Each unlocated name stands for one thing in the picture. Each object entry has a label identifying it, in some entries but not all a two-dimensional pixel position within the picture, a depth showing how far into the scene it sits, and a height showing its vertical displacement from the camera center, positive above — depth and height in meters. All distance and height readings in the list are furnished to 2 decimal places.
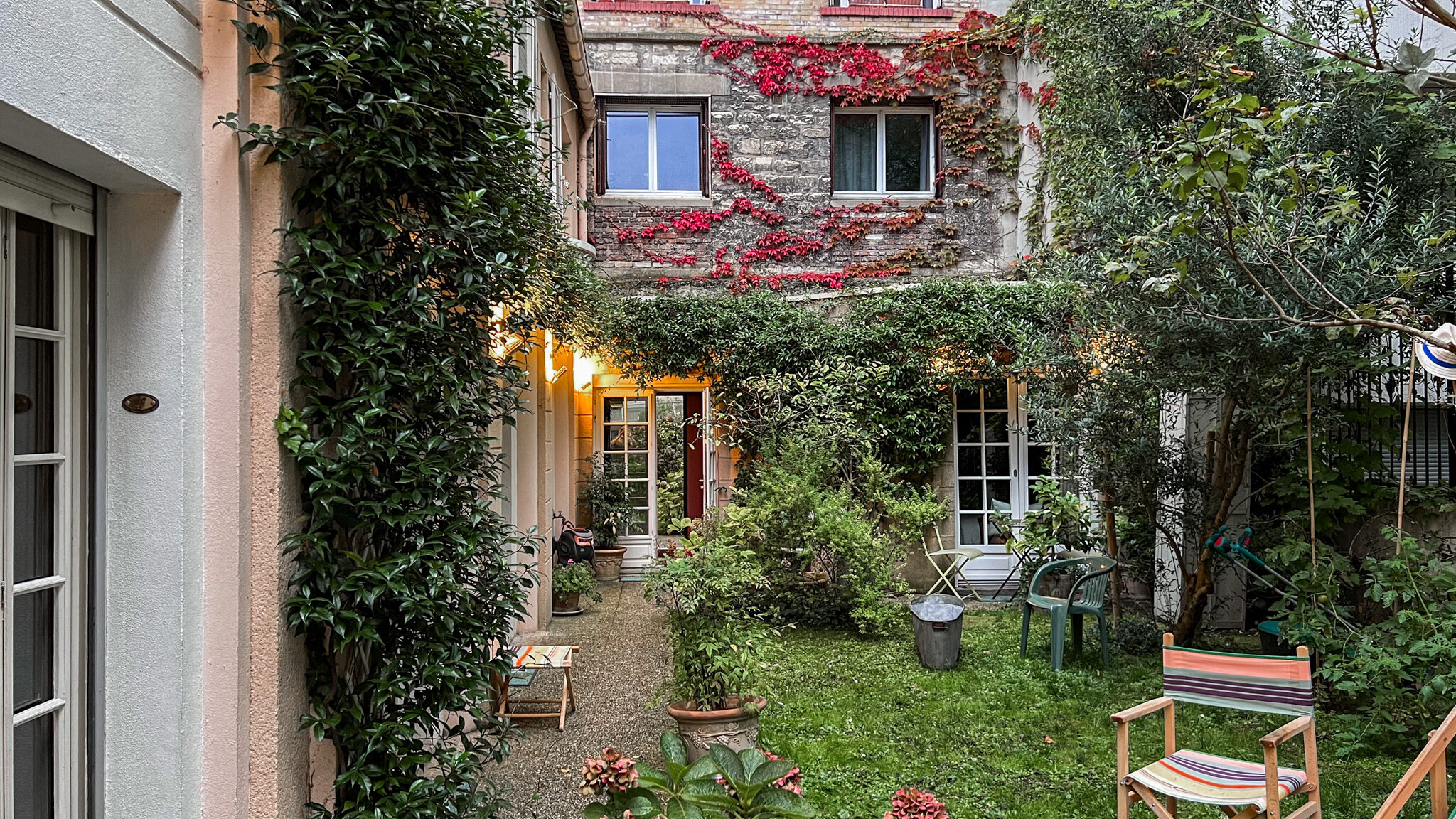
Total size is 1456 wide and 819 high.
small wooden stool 5.43 -1.45
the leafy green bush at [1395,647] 4.67 -1.26
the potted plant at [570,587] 8.85 -1.63
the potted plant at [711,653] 4.66 -1.23
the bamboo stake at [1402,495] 4.85 -0.41
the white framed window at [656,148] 11.02 +3.39
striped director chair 3.30 -1.23
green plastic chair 6.48 -1.35
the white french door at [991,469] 10.30 -0.55
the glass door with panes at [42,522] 2.08 -0.24
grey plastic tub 6.75 -1.61
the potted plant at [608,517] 10.88 -1.15
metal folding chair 8.50 -1.36
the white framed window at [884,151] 11.13 +3.38
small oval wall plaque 2.40 +0.06
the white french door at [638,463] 11.14 -0.51
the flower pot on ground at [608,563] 10.86 -1.71
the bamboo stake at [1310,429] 5.30 -0.06
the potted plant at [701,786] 3.00 -1.27
